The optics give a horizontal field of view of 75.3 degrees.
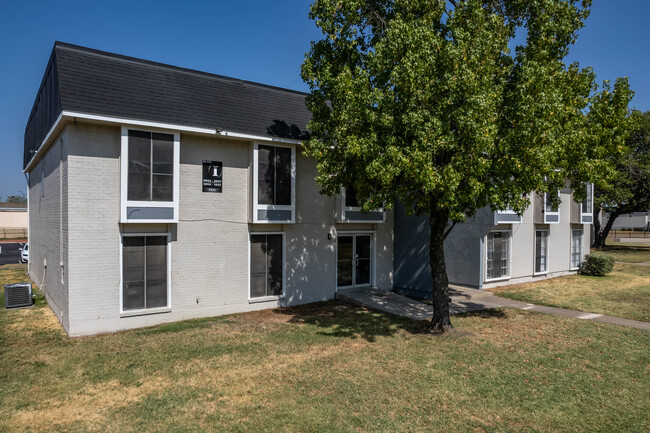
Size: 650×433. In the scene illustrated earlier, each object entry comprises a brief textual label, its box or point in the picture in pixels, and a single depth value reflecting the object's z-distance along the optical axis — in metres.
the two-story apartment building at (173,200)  10.86
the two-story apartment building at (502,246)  16.28
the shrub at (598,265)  22.58
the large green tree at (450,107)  9.05
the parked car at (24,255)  26.51
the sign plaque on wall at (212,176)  12.54
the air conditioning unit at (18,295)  13.67
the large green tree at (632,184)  33.28
